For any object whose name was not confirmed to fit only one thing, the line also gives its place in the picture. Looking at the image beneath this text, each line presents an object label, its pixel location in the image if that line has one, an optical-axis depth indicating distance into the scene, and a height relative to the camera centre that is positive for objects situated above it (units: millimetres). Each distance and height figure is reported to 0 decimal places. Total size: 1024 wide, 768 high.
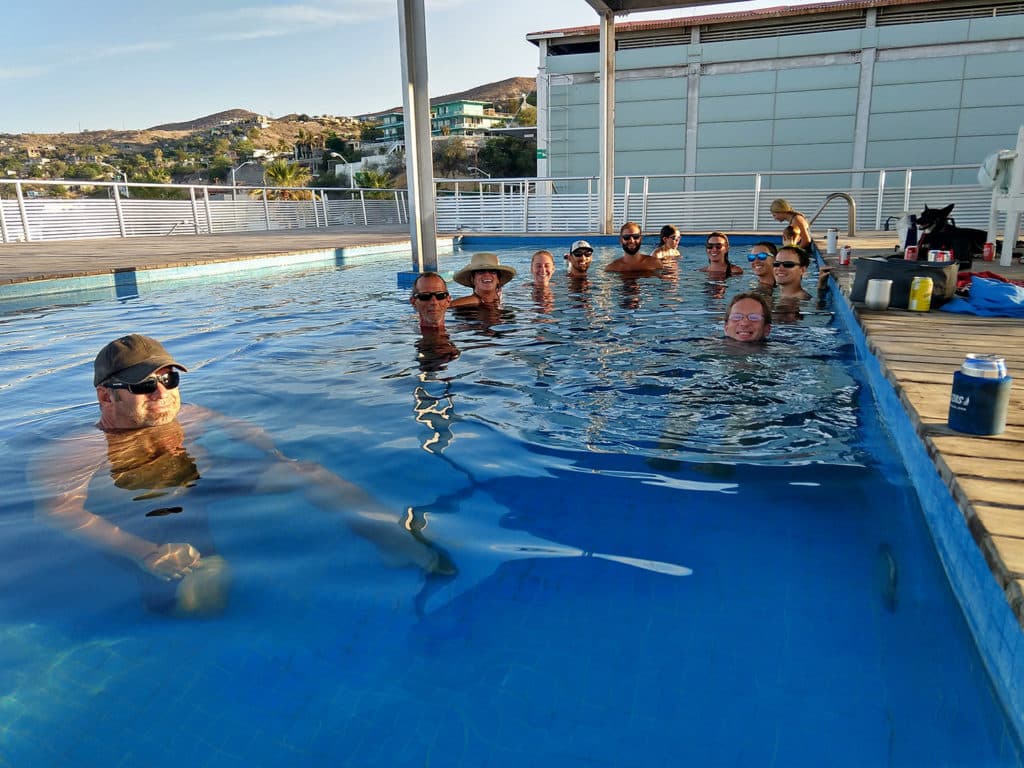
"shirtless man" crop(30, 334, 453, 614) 2273 -1116
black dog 6434 -461
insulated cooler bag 4531 -567
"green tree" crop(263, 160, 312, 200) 43250 +1377
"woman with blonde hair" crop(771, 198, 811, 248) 9125 -412
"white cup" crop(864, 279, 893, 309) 4492 -666
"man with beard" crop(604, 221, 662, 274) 9125 -877
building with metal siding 23312 +3230
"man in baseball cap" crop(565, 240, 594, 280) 8551 -782
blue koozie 2127 -619
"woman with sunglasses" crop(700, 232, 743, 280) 9055 -855
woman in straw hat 6570 -776
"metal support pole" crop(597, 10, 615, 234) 13336 +1264
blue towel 4312 -712
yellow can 4461 -670
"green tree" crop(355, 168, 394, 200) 48978 +1122
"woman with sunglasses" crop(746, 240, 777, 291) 7457 -759
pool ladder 10197 -453
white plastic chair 6535 -40
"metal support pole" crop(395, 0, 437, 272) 7938 +681
